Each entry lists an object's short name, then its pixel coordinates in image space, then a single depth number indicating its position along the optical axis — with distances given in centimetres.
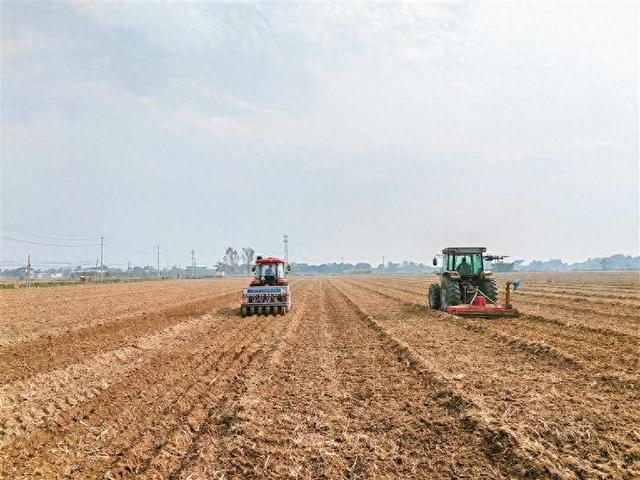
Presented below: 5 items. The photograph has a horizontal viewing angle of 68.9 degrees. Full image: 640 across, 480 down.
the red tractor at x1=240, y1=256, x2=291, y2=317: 1781
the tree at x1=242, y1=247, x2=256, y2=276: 16844
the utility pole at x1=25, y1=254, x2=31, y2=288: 4512
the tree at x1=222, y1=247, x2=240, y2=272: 17160
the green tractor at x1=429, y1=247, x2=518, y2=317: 1585
